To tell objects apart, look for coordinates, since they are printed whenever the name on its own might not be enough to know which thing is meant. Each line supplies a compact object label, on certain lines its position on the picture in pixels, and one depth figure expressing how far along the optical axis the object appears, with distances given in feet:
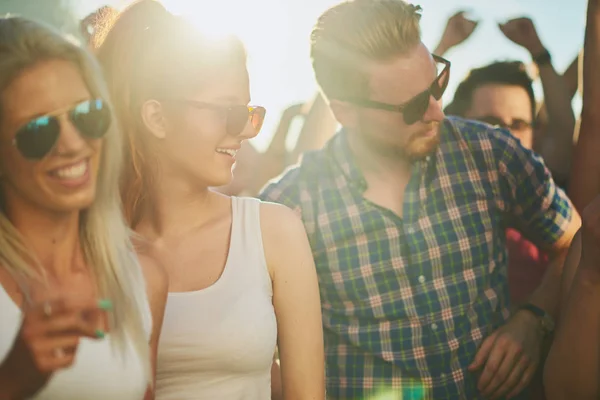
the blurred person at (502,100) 9.93
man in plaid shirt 6.66
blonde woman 3.21
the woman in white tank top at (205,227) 4.47
